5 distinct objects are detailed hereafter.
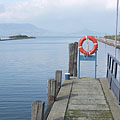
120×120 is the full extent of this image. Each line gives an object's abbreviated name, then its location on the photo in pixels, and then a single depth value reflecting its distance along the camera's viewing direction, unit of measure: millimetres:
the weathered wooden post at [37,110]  5227
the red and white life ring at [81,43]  11272
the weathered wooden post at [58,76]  9897
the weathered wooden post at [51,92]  7606
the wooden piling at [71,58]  11906
